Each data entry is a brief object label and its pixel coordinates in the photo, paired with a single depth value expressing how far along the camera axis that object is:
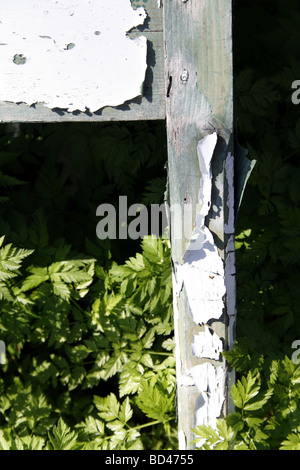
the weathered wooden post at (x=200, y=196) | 1.83
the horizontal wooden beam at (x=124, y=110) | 1.84
